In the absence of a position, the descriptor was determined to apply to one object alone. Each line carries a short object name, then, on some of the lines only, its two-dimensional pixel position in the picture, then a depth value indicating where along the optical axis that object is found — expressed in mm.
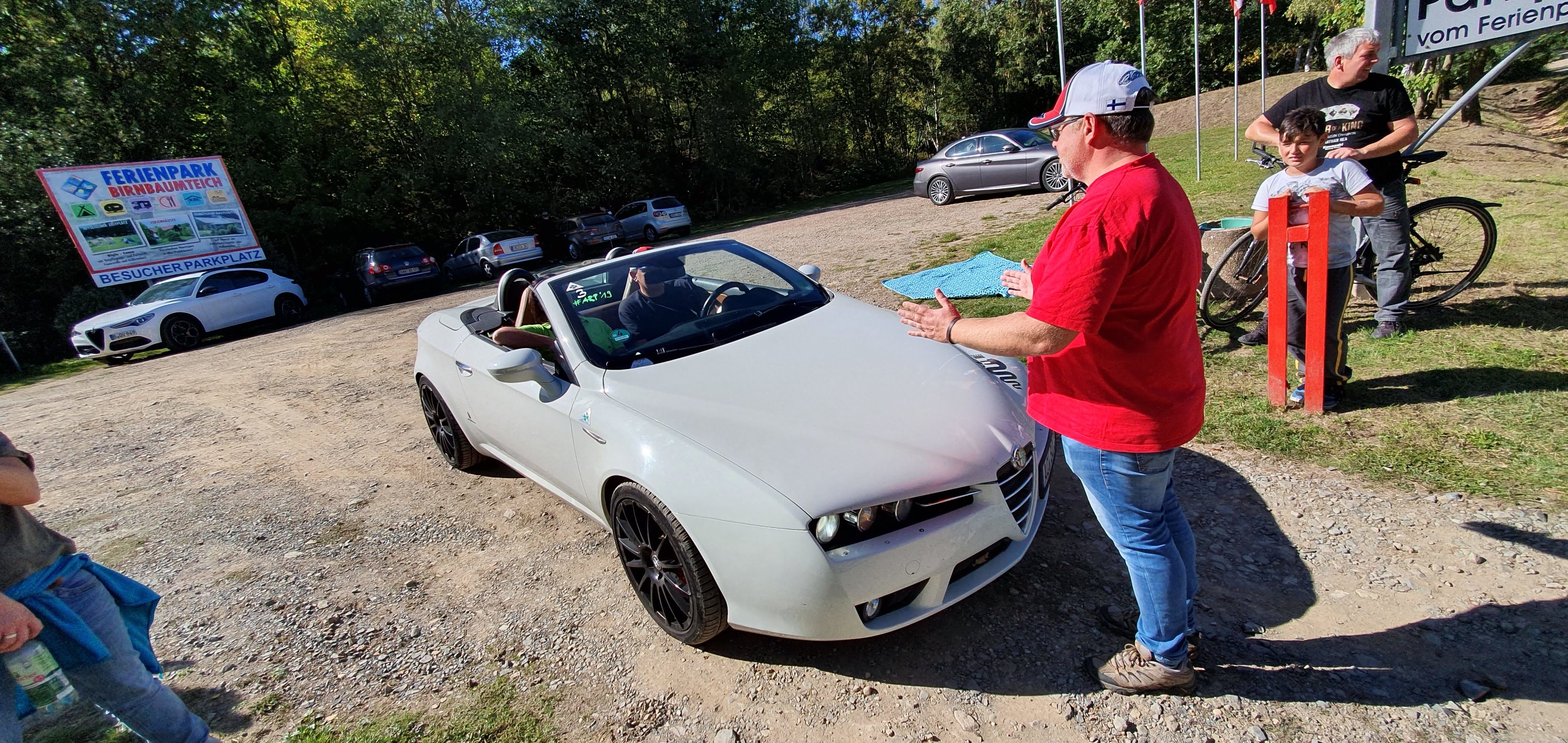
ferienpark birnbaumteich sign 13828
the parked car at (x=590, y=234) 20312
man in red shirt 1663
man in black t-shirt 3848
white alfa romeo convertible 2199
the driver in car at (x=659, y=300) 3322
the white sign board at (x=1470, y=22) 4398
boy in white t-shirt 3482
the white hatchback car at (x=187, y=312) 11805
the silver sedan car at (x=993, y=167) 13523
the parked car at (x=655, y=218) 20938
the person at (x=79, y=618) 1725
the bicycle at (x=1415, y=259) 4582
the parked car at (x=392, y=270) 15961
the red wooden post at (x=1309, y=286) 3432
